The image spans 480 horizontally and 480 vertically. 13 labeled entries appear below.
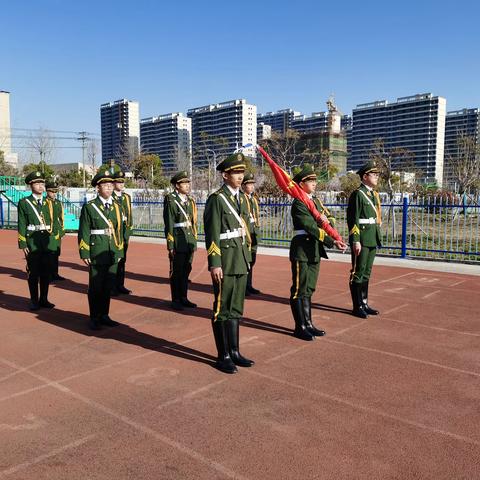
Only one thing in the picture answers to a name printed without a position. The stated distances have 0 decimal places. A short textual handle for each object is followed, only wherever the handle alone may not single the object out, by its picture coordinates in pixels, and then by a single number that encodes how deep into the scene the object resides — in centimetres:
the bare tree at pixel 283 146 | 3152
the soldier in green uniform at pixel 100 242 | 551
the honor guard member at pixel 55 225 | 681
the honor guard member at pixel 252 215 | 736
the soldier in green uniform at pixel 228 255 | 418
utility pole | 5209
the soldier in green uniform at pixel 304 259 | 517
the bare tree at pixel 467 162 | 2681
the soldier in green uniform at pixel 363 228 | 601
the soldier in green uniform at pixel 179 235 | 677
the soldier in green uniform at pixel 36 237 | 648
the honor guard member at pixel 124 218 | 765
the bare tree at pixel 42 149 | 4531
